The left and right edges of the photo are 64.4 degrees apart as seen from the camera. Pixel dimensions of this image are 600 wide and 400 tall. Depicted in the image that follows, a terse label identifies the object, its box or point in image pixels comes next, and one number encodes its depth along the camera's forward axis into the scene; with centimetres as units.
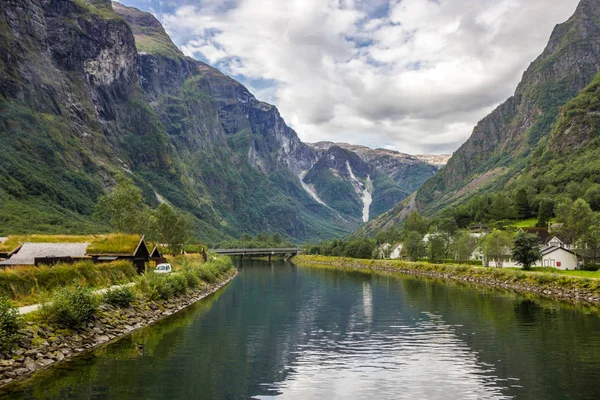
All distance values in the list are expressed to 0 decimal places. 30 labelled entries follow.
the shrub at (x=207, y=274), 8850
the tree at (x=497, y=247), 10900
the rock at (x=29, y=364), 2788
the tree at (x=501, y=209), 17575
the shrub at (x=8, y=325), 2702
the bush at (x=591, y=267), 8612
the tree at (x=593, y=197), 14524
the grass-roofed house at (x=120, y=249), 6206
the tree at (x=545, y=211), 15288
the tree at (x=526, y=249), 9438
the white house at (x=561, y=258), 9631
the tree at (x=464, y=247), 12762
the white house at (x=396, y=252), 18071
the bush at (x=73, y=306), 3381
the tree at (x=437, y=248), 13750
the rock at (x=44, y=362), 2902
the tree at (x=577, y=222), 10128
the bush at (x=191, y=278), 7357
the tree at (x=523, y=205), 17238
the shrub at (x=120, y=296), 4388
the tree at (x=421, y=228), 19302
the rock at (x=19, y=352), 2798
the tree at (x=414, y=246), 15300
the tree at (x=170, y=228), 11181
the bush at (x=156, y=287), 5475
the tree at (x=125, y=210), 10000
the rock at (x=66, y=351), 3200
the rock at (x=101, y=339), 3689
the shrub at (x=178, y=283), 6240
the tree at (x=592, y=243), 8871
